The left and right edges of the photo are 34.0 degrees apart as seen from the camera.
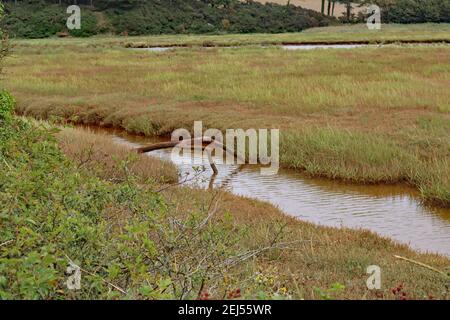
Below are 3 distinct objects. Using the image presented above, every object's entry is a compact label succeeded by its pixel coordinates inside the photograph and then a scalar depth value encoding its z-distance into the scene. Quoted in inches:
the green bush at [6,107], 511.5
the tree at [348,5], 4295.0
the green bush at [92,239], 210.1
